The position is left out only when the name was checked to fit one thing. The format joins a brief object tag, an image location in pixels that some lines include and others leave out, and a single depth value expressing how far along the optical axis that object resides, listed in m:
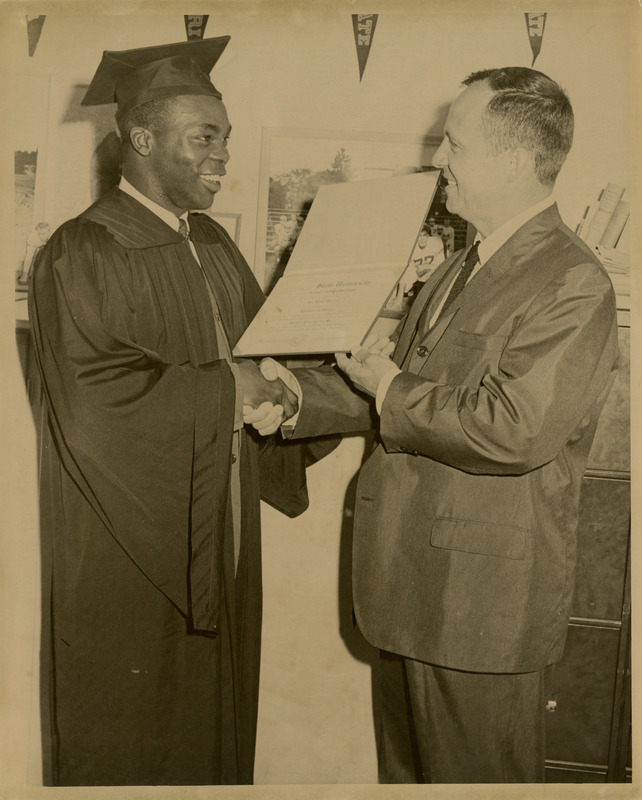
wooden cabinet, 2.54
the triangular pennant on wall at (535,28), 2.43
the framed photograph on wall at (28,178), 2.40
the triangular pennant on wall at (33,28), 2.41
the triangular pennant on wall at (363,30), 2.44
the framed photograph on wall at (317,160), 2.52
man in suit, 2.03
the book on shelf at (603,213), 2.48
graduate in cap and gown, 2.26
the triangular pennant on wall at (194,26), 2.40
